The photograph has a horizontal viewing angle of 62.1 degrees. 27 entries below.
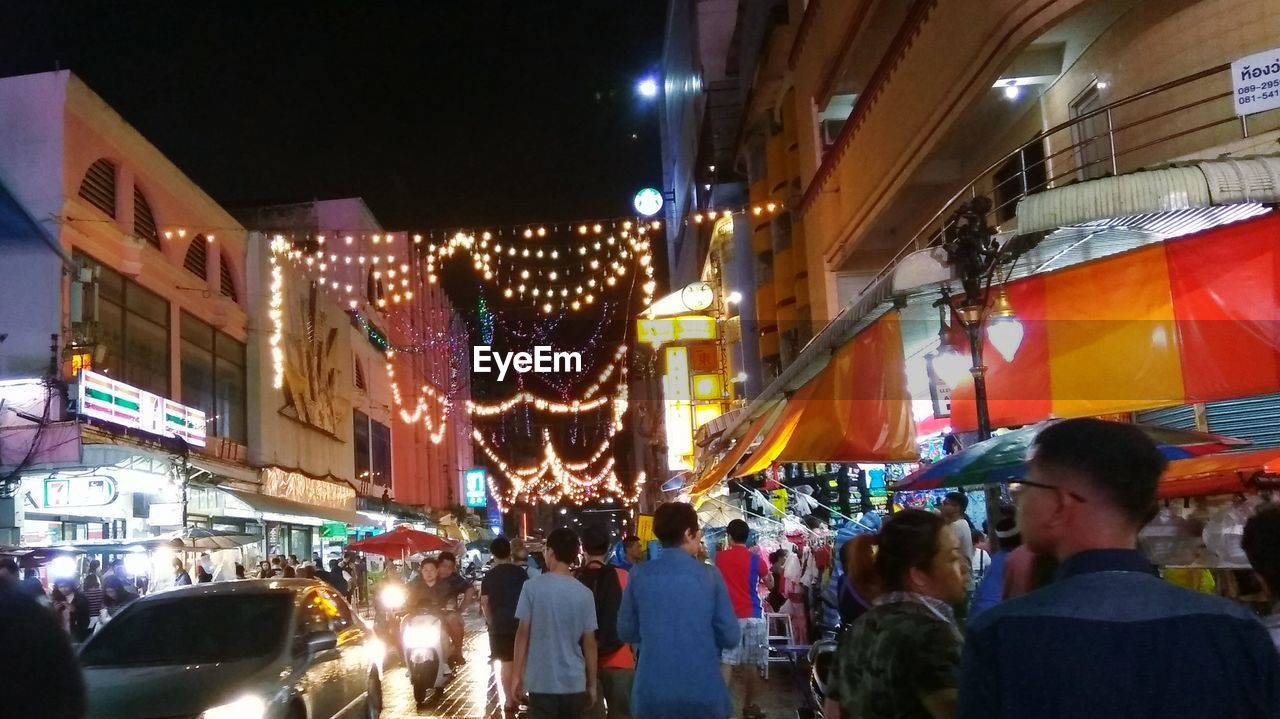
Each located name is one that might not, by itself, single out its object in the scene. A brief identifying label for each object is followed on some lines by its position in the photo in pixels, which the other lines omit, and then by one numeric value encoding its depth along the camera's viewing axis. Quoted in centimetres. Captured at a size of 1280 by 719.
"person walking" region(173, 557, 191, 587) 1889
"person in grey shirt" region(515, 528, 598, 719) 665
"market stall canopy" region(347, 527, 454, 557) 2097
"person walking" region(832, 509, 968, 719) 315
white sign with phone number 859
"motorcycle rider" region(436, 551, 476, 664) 1398
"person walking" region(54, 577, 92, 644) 1644
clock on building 3294
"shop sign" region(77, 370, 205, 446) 1981
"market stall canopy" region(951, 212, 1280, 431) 884
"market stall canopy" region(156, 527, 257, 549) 1962
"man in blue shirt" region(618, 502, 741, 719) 536
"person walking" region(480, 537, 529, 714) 979
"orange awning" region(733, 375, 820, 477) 1274
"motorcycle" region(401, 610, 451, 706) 1295
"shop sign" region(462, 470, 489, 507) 7062
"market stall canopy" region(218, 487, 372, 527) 2653
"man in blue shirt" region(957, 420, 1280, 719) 202
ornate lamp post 977
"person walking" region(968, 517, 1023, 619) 637
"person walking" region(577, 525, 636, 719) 772
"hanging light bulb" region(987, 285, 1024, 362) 1061
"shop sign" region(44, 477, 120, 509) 1975
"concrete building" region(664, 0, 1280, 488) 941
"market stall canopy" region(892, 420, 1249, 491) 735
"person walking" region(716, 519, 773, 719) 1093
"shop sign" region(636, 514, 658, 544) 2338
